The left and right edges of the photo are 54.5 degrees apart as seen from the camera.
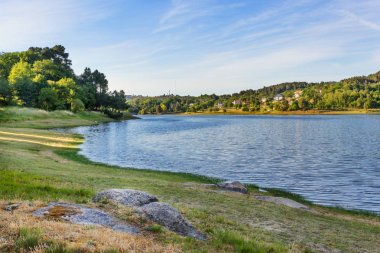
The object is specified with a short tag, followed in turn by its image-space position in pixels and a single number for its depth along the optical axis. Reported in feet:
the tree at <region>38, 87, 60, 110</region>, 513.57
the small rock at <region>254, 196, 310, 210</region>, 99.50
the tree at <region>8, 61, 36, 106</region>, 498.65
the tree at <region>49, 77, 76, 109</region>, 579.07
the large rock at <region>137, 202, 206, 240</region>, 50.98
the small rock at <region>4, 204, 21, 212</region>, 50.65
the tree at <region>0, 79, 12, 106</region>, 438.81
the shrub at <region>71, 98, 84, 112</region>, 569.64
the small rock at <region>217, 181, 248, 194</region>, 112.98
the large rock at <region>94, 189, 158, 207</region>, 61.05
